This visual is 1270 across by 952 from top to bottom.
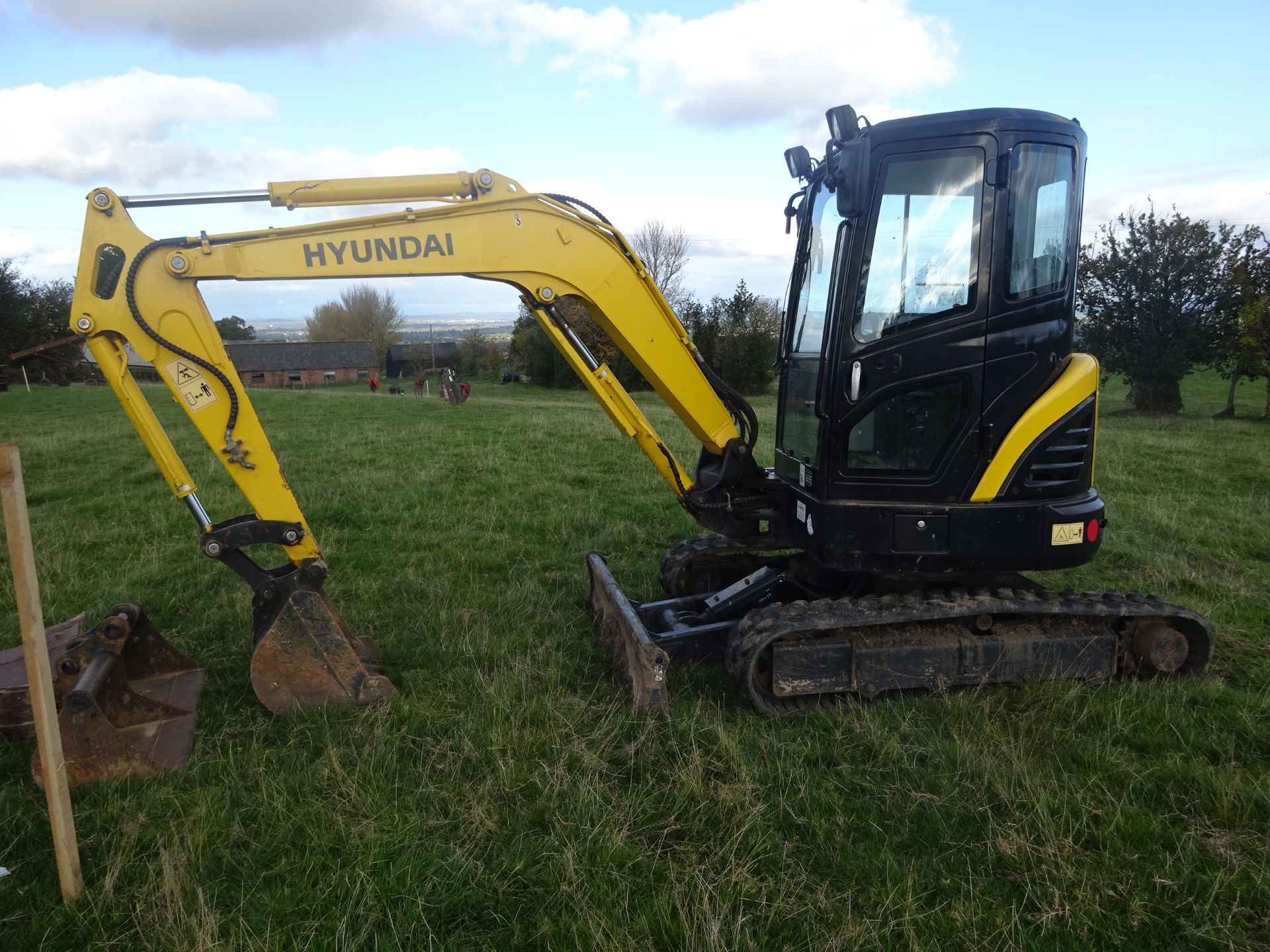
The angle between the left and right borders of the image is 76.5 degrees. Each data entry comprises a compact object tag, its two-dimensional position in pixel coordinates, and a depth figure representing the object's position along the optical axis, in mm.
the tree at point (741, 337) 35562
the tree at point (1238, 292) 21844
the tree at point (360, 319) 80875
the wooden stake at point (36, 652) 2713
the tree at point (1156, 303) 23203
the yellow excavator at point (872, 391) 4242
